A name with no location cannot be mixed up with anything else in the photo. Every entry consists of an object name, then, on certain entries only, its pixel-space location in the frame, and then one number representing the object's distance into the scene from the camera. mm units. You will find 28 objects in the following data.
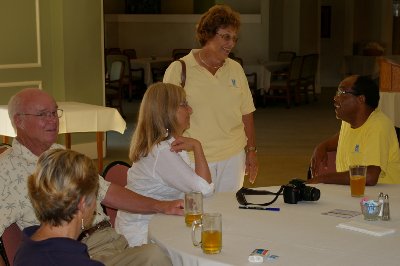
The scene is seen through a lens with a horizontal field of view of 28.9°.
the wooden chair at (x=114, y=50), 15484
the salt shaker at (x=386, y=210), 3082
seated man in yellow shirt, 3791
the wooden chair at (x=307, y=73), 14484
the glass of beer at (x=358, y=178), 3514
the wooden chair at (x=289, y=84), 13914
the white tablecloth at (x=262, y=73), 13805
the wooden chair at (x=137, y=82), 14747
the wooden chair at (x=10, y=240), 3094
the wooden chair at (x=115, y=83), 12352
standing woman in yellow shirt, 4250
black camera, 3400
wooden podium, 9117
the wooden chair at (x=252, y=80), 13865
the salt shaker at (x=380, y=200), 3084
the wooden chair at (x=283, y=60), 14203
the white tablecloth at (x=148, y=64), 14547
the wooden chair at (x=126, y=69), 13931
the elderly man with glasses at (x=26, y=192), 3119
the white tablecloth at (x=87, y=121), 7118
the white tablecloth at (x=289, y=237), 2615
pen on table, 3304
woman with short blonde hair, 2240
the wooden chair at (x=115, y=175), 3875
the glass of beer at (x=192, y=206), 3045
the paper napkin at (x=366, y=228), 2897
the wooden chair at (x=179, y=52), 15174
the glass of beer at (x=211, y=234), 2658
